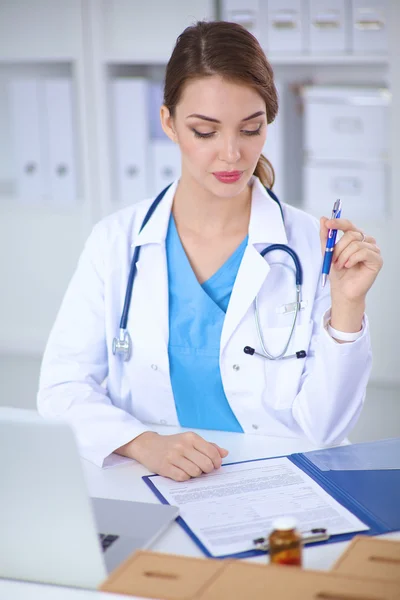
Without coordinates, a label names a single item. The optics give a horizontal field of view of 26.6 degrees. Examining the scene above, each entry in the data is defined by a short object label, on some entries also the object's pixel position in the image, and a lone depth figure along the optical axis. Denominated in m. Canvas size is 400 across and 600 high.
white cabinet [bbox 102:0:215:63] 3.26
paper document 1.11
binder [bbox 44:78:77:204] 3.38
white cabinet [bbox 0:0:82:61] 3.41
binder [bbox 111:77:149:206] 3.32
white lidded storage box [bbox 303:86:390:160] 3.09
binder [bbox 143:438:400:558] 1.13
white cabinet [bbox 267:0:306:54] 3.12
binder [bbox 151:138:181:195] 3.32
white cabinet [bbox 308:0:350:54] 3.08
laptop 0.93
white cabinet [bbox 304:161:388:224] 3.13
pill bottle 0.94
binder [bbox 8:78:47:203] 3.36
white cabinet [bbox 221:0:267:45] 3.15
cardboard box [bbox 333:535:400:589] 0.95
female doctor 1.47
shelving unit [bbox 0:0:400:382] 3.19
